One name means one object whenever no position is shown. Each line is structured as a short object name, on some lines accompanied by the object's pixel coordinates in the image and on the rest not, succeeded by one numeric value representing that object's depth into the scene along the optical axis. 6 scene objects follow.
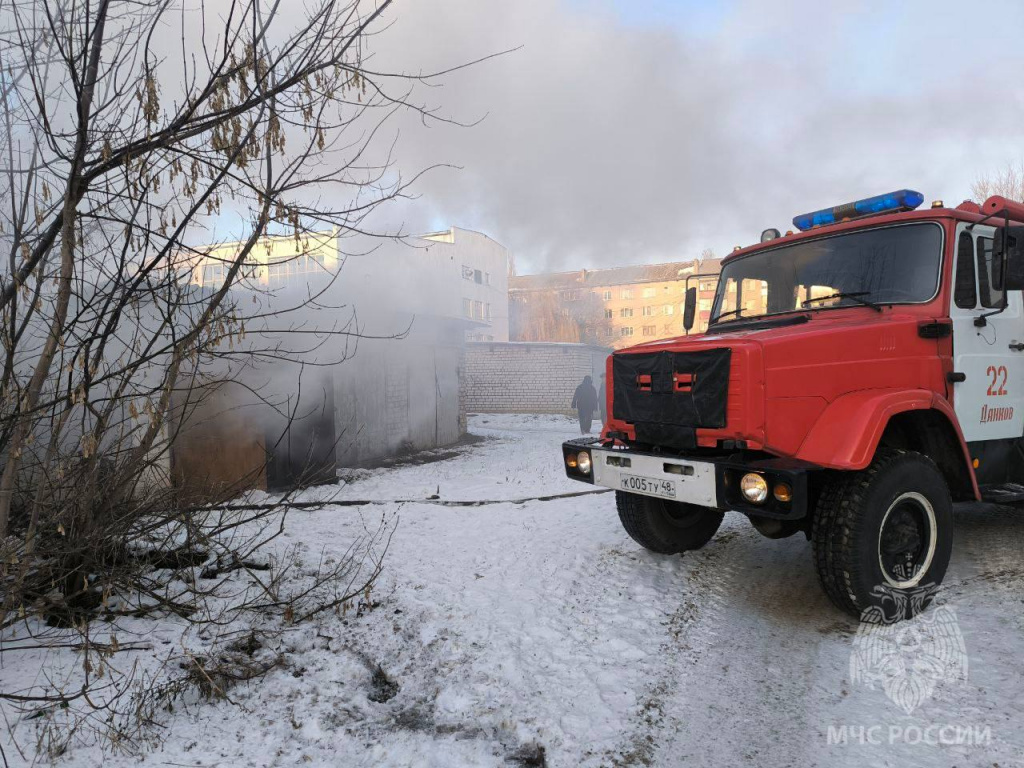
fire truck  3.21
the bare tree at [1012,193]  21.88
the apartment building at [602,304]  45.12
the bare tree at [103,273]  2.62
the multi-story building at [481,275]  32.12
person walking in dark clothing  16.47
